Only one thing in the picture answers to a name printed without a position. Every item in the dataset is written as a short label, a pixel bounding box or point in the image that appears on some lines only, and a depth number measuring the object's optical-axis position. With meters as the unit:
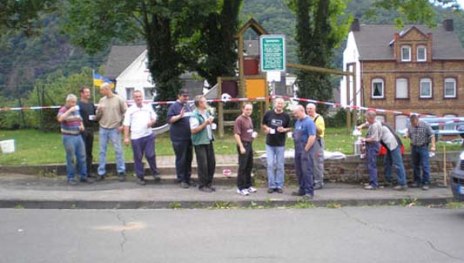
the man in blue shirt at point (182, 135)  12.18
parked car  10.24
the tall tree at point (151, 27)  22.41
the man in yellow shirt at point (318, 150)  12.36
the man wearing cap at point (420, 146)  12.68
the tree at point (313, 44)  34.44
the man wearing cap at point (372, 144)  12.55
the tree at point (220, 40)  26.69
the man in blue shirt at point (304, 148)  11.51
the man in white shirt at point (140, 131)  12.32
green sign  15.16
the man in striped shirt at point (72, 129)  12.12
